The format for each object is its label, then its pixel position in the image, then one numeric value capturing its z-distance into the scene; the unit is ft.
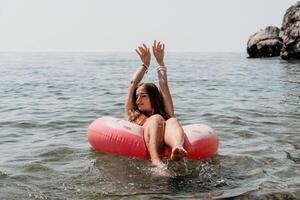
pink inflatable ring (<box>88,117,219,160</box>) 20.90
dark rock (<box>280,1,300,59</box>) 131.03
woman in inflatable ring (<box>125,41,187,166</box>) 19.99
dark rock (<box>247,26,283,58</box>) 157.28
